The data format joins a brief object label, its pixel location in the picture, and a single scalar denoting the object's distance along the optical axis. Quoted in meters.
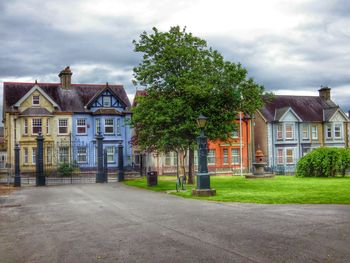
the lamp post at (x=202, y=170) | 19.91
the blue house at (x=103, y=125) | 49.03
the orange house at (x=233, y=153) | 50.05
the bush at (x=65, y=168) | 40.09
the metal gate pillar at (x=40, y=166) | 30.84
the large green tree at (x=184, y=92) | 25.58
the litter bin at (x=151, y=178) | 27.73
